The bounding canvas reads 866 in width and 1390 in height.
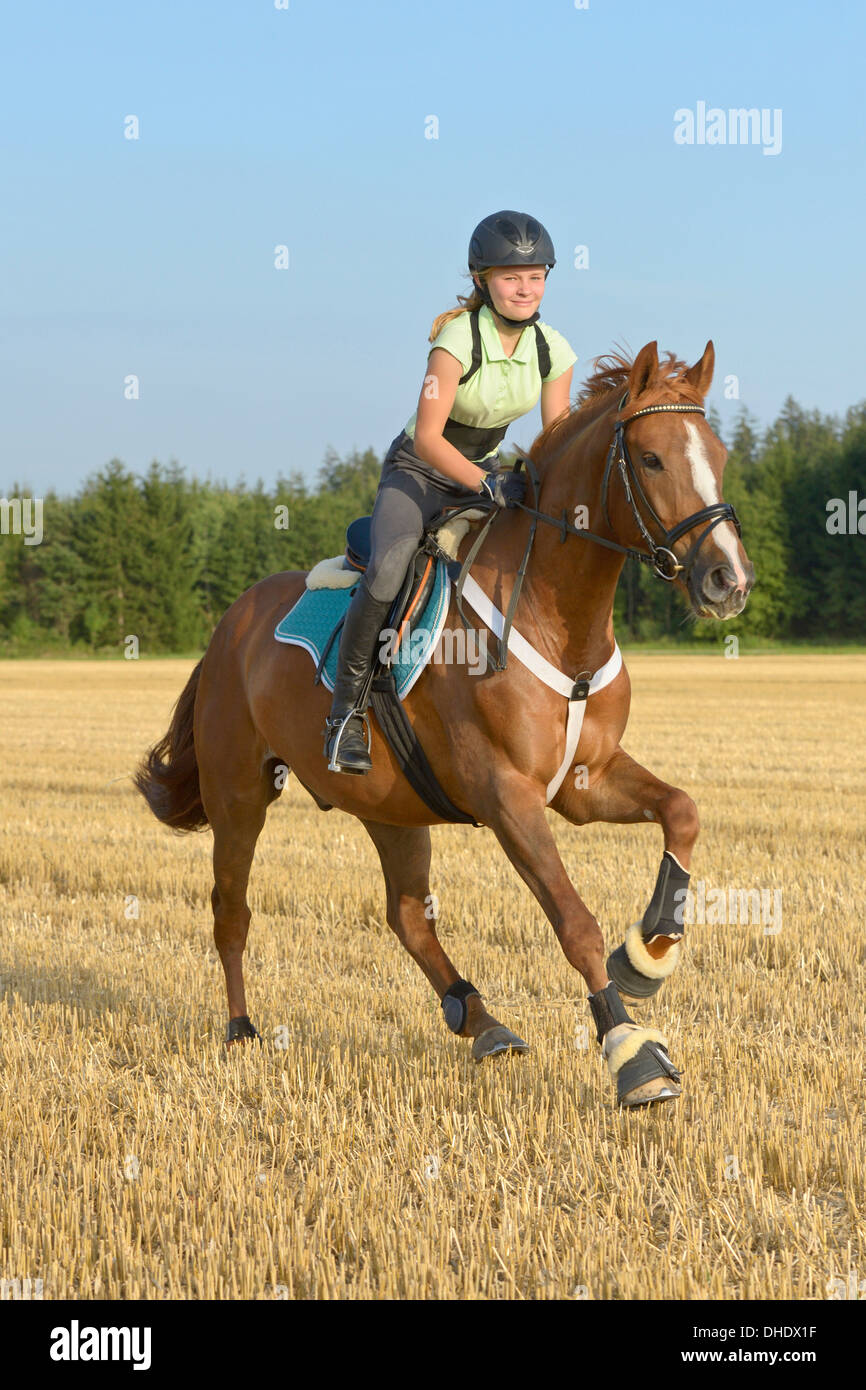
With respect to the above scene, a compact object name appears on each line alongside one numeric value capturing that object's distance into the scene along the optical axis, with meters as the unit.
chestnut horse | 8.96
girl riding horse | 10.25
